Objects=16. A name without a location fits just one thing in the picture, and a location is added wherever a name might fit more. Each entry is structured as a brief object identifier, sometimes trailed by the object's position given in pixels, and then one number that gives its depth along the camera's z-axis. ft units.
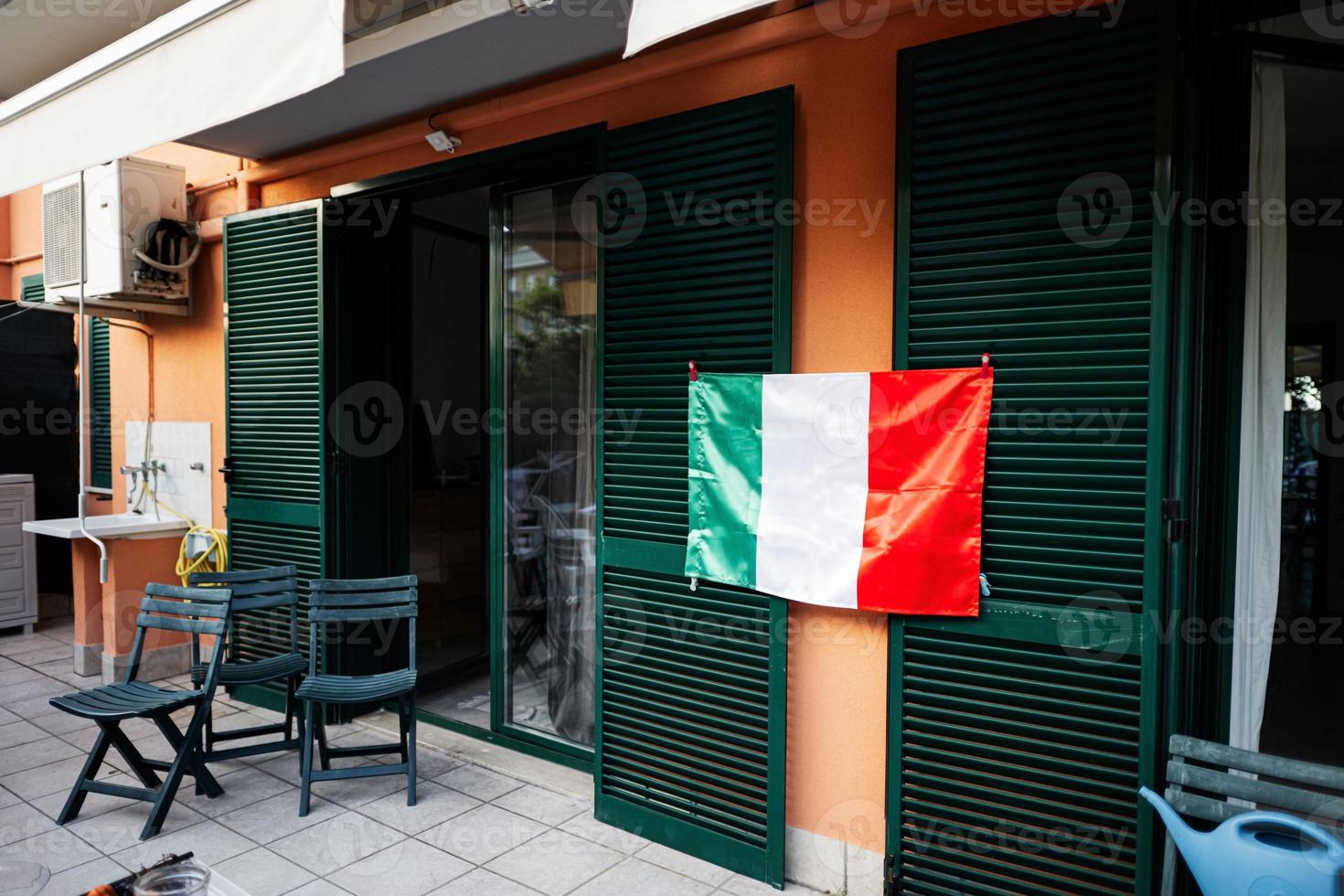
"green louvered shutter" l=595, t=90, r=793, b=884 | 9.79
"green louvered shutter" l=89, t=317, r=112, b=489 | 22.00
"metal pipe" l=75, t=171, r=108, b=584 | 15.84
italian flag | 8.48
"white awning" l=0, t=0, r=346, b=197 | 8.13
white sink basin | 16.60
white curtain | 7.82
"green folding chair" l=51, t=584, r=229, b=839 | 10.92
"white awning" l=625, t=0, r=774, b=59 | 6.16
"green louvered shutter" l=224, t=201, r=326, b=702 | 14.80
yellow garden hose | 16.85
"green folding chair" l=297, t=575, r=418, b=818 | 11.56
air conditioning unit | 16.46
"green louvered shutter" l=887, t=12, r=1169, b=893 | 7.61
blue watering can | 5.64
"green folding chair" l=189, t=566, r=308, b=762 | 12.66
